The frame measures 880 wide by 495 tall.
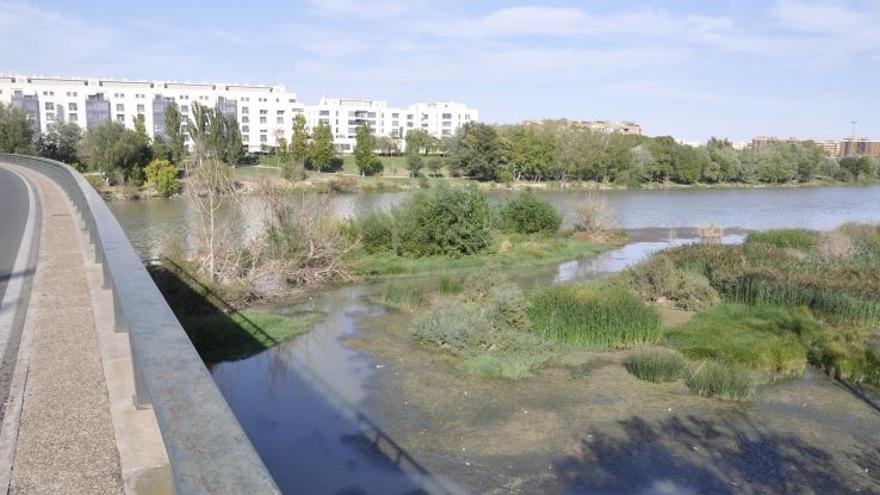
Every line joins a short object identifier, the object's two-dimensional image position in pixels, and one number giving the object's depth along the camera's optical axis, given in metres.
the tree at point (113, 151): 57.69
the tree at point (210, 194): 18.66
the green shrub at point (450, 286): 20.03
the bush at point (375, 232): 27.23
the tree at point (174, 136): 64.56
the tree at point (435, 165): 86.44
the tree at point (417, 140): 101.24
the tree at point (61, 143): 65.19
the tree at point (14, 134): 59.50
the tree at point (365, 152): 81.38
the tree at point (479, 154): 77.25
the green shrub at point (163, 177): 56.31
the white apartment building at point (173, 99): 96.75
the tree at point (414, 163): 84.00
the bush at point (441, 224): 26.69
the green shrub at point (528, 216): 33.00
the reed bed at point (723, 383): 12.17
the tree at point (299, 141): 75.25
